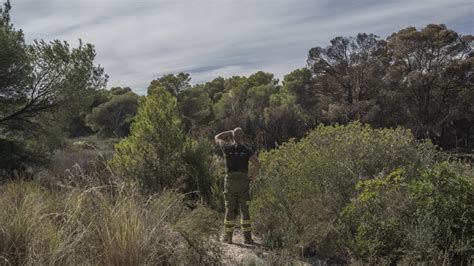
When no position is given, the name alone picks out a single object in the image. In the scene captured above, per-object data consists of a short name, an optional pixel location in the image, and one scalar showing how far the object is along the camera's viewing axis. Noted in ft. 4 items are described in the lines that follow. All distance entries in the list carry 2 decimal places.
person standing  25.14
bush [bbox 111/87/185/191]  34.04
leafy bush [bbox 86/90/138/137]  162.61
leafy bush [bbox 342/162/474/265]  17.16
